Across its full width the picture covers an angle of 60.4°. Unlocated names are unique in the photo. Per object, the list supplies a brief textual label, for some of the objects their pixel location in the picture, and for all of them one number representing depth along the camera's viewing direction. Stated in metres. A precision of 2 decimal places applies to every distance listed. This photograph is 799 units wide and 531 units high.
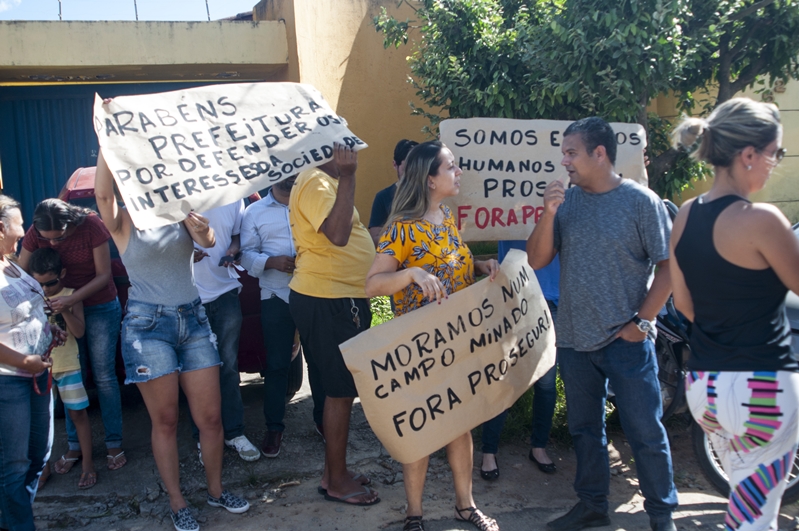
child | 4.06
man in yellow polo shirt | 3.51
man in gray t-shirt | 3.12
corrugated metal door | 9.73
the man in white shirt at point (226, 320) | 4.31
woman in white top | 3.11
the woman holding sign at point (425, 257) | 3.11
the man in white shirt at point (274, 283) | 4.38
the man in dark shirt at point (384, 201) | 4.41
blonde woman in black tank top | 2.28
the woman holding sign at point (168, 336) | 3.35
